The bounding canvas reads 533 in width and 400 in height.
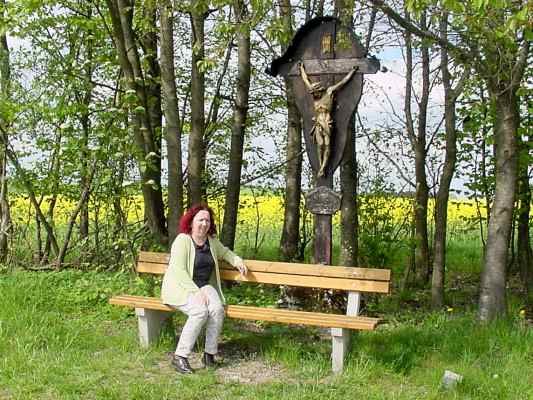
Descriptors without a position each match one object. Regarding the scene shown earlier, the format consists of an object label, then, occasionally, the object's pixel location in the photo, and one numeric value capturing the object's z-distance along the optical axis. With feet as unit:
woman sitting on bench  18.71
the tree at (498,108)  21.20
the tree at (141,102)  25.43
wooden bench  18.01
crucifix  21.91
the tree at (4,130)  29.40
